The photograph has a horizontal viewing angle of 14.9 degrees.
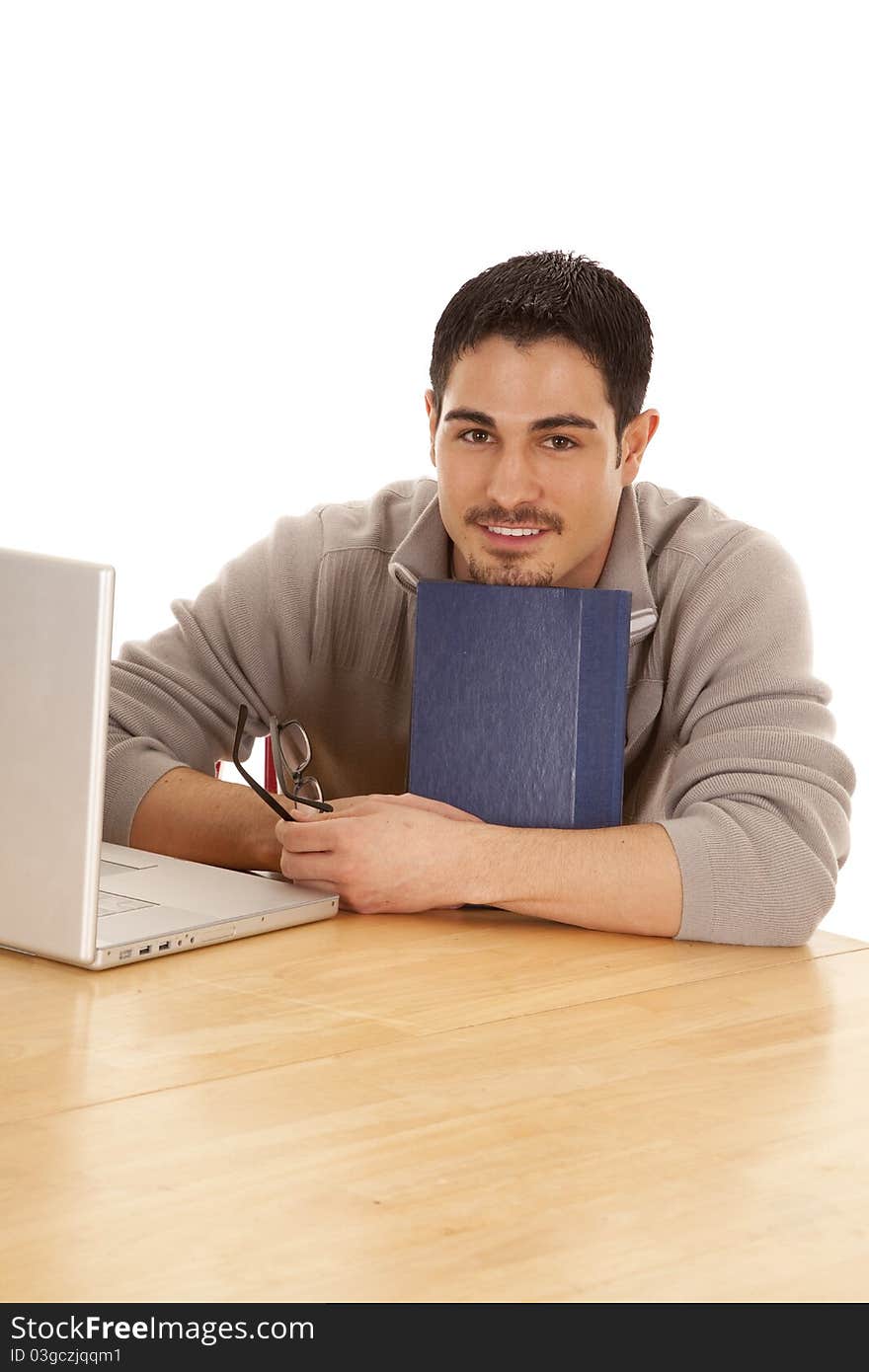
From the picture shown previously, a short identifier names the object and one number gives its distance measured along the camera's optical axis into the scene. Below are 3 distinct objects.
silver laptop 1.95
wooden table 1.69
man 2.15
